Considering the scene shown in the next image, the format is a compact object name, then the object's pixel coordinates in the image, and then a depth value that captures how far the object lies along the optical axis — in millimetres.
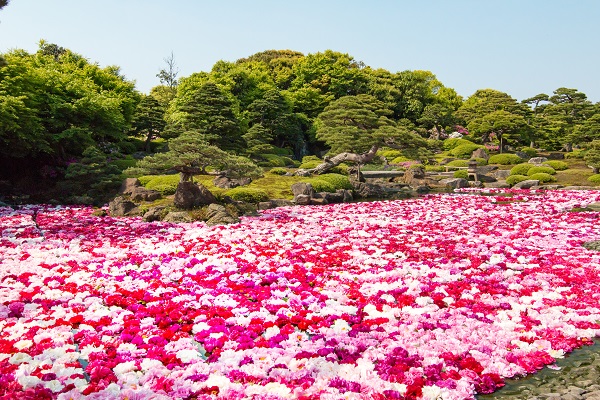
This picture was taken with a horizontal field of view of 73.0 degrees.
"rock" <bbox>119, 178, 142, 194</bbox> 21931
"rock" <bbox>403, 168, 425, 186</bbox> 30309
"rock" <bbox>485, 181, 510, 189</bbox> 30266
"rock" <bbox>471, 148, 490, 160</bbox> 44219
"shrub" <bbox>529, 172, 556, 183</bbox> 30109
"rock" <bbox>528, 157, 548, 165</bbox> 40109
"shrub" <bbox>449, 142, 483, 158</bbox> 47000
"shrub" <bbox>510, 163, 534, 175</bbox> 33625
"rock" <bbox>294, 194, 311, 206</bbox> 21078
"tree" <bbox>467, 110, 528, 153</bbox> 47500
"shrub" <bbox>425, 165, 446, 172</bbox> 39281
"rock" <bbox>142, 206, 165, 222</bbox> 15961
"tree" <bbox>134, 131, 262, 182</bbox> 16031
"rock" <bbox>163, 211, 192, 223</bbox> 15664
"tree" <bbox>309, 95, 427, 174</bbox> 26172
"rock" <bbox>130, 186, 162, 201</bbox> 19647
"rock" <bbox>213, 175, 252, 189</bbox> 22672
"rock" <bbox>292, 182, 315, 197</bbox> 21750
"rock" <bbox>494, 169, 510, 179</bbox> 33894
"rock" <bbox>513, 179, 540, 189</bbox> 28625
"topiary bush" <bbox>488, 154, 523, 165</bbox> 40850
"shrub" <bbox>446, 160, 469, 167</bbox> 41041
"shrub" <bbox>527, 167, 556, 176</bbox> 32500
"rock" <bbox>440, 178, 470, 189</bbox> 29688
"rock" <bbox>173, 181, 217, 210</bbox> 16922
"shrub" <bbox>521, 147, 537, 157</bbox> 47650
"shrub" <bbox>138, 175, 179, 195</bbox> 21359
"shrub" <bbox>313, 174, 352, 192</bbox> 25011
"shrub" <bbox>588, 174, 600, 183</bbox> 28656
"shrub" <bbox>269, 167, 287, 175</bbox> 28109
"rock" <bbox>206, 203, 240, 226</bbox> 14875
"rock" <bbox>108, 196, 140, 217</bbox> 17094
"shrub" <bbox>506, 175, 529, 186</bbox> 30484
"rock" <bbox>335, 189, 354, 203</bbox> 23472
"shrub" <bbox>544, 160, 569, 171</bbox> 36188
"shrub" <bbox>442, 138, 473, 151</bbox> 51062
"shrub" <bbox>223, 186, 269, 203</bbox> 20141
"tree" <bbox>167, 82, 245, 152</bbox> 28234
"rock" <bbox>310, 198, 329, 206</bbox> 21478
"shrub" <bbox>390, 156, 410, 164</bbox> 45156
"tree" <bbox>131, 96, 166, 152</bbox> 39062
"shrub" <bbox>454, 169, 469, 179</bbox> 34000
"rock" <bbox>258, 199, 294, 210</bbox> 19795
